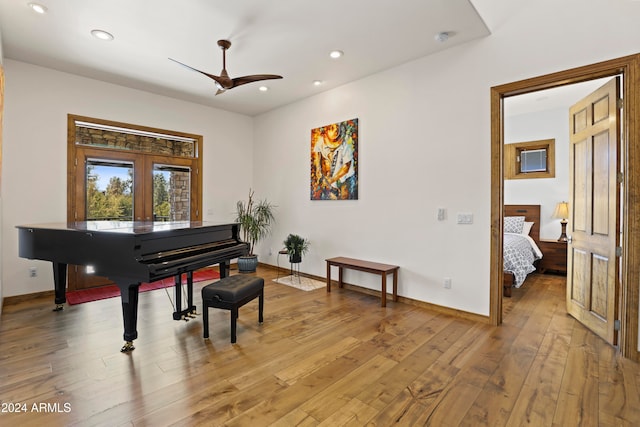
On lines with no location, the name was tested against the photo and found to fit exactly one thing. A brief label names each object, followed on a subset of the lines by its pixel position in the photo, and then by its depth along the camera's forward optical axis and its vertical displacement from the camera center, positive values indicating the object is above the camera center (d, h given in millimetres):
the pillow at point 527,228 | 5864 -305
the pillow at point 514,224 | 5939 -234
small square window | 5996 +1072
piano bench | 2750 -777
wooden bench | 3796 -737
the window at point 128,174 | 4441 +589
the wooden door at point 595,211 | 2715 +13
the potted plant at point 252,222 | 5719 -207
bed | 4246 -506
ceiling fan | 3253 +1405
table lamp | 5617 -34
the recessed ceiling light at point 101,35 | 3193 +1857
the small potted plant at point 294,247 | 5039 -602
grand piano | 2439 -351
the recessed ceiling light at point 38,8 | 2770 +1851
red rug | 4008 -1150
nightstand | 5402 -785
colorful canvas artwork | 4559 +786
